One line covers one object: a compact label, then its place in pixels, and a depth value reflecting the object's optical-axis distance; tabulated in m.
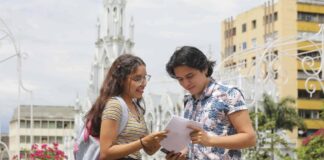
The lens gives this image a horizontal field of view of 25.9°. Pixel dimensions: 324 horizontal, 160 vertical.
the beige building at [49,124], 80.19
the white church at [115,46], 49.40
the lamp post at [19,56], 14.10
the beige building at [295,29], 50.53
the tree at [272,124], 18.36
